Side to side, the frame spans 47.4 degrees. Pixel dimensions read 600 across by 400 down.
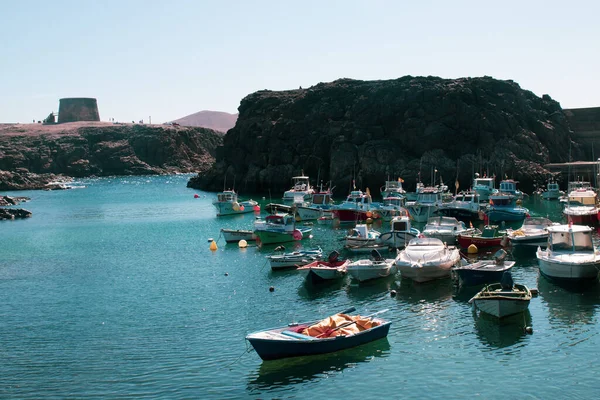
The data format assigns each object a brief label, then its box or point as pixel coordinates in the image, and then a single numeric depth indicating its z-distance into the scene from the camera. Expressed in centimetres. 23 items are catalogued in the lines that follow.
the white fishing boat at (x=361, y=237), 5297
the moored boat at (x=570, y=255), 3806
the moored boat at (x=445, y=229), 5328
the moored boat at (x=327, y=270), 4188
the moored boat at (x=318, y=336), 2767
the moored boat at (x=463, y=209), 7106
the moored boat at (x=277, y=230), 6062
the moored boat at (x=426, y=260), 4094
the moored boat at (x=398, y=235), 5250
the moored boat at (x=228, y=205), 9162
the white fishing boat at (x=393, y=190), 8642
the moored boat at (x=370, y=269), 4138
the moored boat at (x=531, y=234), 5147
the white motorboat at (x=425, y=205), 7231
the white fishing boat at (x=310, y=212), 8008
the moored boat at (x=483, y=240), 5106
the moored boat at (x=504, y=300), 3256
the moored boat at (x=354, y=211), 7569
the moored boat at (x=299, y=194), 9411
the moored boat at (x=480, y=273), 3916
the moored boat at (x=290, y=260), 4709
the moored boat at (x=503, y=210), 7112
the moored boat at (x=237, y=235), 6266
